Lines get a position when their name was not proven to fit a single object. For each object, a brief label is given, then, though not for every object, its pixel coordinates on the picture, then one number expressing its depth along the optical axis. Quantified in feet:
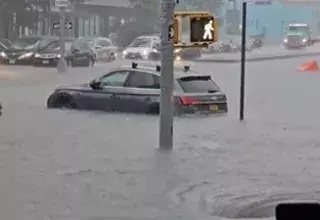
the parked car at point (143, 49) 177.88
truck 264.05
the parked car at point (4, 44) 161.48
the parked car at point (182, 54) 177.88
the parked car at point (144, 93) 71.31
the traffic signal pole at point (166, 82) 52.31
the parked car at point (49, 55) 150.20
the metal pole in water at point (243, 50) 70.90
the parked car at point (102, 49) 171.32
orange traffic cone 161.09
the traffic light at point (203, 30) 51.98
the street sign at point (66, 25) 144.31
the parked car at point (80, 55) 153.48
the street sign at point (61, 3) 133.74
